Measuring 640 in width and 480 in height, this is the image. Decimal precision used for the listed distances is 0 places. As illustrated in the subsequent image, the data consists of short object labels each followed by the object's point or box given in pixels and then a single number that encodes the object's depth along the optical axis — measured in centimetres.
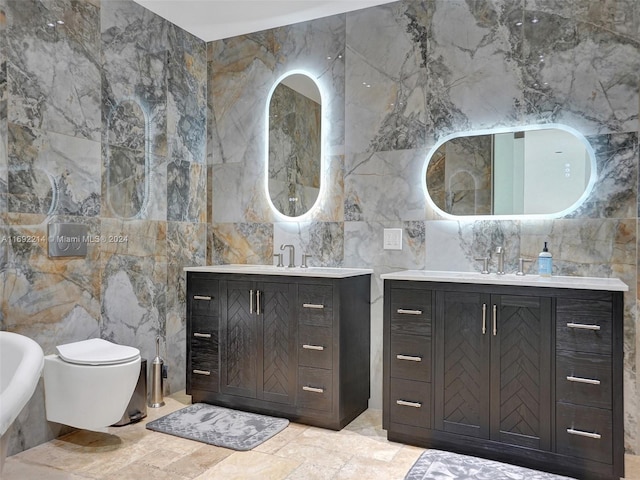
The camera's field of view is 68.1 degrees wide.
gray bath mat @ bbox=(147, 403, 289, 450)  270
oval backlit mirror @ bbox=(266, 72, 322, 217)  349
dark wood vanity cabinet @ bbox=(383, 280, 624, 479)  222
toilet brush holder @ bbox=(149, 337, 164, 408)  327
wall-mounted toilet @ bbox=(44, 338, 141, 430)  248
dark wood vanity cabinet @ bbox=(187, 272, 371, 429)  287
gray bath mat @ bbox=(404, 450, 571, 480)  228
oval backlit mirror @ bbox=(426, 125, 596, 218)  273
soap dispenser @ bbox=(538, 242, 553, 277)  269
